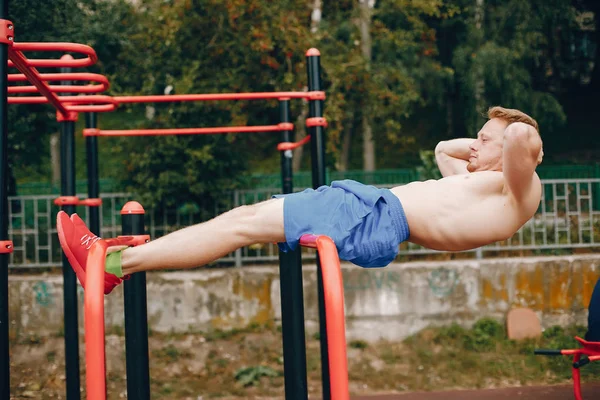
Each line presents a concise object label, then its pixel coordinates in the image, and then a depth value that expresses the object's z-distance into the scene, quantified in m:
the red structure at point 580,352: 3.36
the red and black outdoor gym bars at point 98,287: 1.77
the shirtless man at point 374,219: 2.26
